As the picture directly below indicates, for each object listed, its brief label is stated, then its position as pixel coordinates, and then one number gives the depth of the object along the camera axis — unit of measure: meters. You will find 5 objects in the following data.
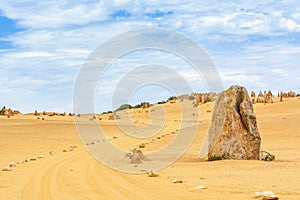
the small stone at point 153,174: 12.20
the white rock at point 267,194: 8.03
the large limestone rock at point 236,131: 15.80
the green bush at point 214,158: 15.91
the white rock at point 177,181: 10.91
